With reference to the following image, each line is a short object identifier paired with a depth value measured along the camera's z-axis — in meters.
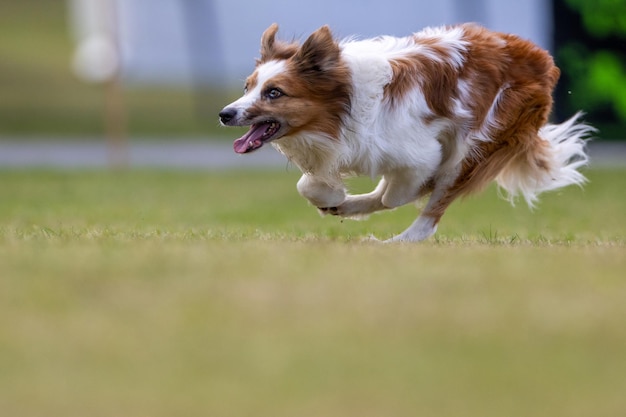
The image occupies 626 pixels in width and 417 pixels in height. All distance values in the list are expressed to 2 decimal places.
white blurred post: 44.03
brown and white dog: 15.98
